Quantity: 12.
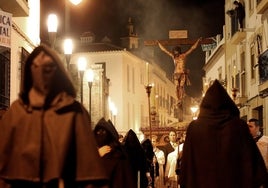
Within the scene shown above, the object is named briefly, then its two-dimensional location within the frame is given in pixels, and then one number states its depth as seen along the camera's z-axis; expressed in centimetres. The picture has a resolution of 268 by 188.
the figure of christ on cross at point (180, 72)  3459
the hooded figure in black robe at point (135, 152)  1435
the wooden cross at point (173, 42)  3581
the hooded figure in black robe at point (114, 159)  1034
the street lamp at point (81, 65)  1790
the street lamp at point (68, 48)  1510
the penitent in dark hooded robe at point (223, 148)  794
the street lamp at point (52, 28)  1427
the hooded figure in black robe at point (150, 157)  1776
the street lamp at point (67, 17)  1474
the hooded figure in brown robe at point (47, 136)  474
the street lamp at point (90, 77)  1976
